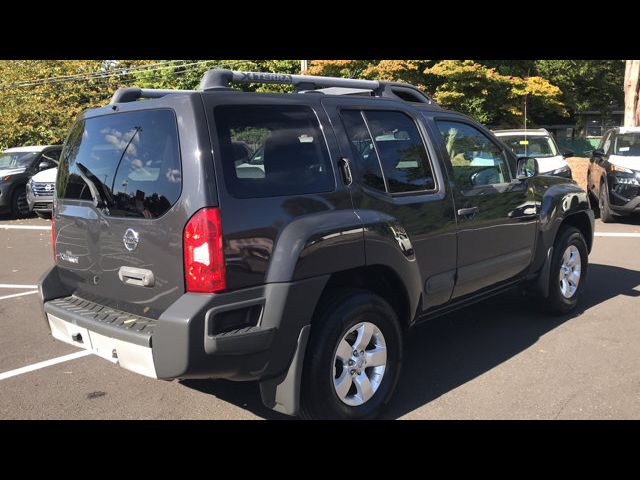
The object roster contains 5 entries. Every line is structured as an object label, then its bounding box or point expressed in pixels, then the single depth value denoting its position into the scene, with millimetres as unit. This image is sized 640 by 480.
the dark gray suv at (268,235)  2866
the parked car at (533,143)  11828
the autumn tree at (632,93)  18625
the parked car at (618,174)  10789
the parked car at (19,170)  14641
